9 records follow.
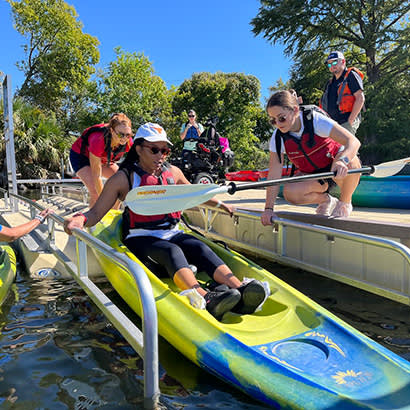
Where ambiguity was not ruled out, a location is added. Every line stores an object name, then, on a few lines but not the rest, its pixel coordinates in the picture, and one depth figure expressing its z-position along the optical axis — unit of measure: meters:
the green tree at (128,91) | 25.12
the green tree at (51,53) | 30.14
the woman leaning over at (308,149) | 3.65
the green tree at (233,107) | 25.58
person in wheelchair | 8.40
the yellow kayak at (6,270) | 3.59
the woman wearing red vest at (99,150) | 4.38
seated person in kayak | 2.73
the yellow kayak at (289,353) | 1.85
